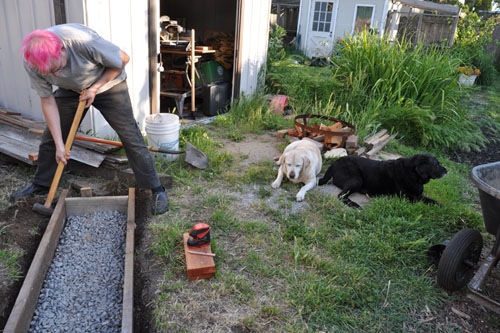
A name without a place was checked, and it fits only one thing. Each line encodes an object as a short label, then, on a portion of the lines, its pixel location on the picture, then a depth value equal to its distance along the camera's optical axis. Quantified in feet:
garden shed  13.39
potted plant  35.58
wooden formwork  6.29
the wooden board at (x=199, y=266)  8.08
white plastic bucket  13.85
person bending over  8.23
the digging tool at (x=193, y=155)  13.24
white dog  12.80
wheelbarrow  7.28
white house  45.74
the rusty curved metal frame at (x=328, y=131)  16.52
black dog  11.64
